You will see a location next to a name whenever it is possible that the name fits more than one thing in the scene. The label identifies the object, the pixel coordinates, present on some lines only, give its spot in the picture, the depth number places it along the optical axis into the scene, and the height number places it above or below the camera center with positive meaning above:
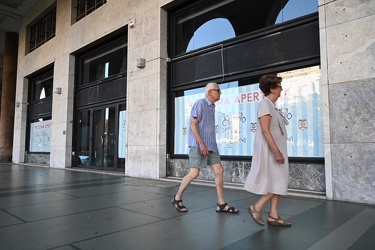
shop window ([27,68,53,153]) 14.09 +1.67
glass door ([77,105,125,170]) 9.63 +0.24
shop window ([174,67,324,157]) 5.43 +0.66
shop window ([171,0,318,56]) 5.99 +2.99
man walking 3.82 +0.02
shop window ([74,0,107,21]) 11.10 +5.53
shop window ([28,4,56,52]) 14.55 +6.14
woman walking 3.07 -0.14
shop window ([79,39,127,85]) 9.97 +3.06
